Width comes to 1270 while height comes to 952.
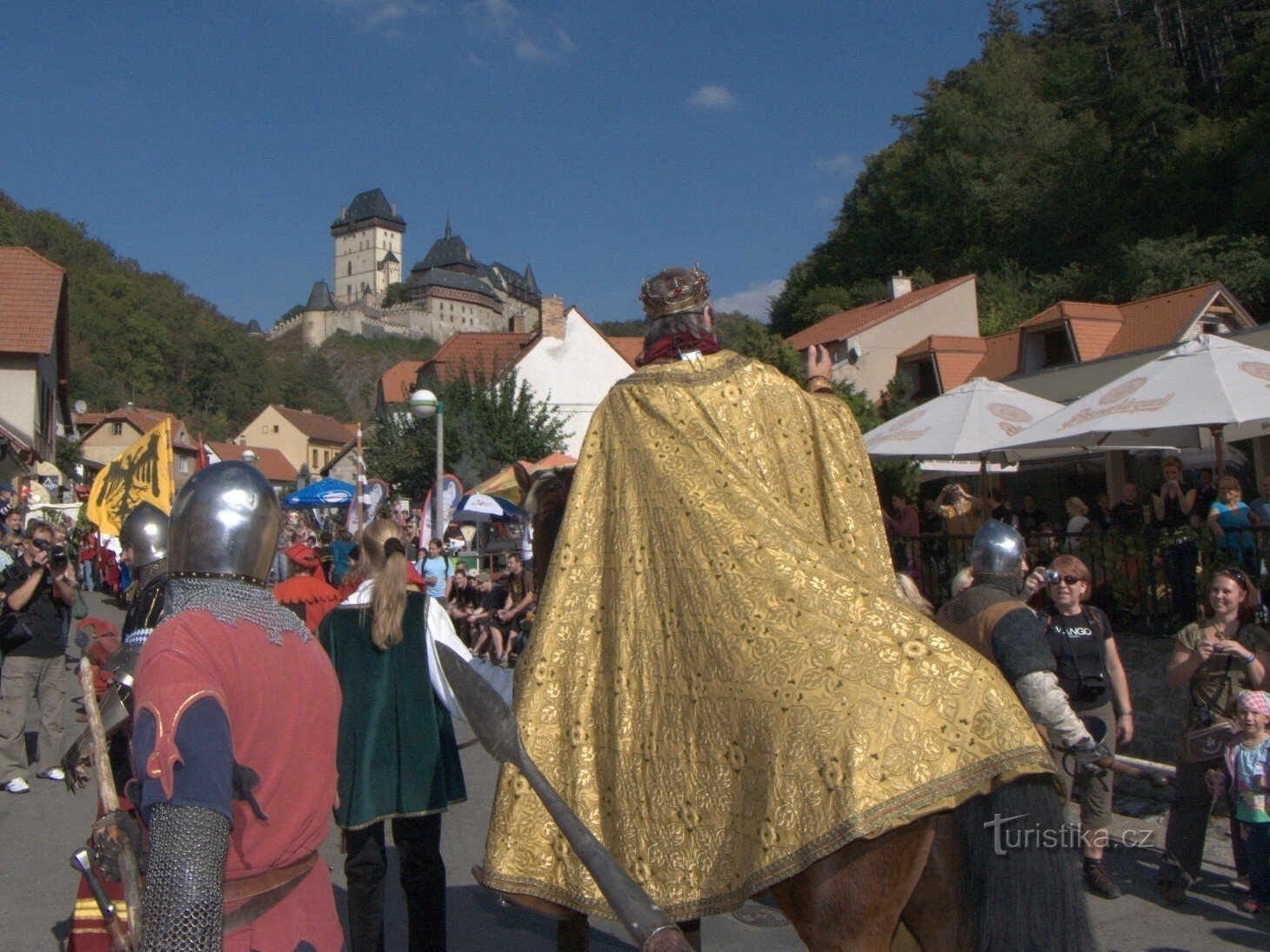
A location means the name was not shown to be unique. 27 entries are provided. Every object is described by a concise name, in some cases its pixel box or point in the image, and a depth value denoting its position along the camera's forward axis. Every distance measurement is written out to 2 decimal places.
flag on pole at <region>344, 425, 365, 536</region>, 19.69
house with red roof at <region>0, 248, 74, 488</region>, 28.23
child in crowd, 5.68
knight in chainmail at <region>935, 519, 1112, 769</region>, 4.92
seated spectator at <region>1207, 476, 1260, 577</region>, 7.87
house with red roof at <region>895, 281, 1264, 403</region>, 27.72
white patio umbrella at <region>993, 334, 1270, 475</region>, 8.70
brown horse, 2.38
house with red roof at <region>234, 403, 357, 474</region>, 98.69
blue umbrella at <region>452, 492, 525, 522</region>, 17.47
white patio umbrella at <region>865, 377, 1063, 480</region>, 11.45
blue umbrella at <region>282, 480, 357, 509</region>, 23.92
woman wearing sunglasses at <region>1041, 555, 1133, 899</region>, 6.12
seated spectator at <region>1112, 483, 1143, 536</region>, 11.49
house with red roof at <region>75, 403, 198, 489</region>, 59.28
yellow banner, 10.61
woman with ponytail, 4.43
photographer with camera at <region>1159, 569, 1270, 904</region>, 5.94
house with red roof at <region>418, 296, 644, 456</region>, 46.28
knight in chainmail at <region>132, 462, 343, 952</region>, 1.78
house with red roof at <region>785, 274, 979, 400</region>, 42.47
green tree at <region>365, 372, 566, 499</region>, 37.16
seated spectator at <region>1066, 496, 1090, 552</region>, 11.31
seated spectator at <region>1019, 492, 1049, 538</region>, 14.36
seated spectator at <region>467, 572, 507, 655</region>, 15.50
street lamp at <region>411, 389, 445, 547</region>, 17.02
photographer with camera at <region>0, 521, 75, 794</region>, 8.70
